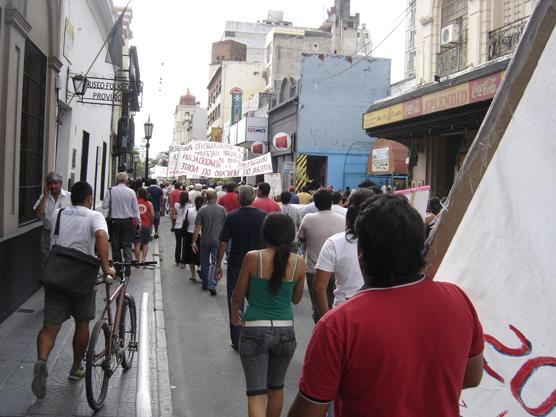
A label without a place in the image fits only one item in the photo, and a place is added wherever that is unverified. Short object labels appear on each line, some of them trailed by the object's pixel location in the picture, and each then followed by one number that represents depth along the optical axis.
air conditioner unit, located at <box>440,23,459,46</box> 16.22
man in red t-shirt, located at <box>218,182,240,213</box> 10.88
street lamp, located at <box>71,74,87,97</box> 11.42
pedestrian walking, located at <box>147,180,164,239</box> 16.50
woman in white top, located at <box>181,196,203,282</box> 11.17
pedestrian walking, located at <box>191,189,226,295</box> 9.46
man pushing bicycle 4.68
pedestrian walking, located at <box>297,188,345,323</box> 5.91
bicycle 4.46
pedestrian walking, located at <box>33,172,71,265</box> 7.25
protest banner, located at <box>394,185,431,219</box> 6.10
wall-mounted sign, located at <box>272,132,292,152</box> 31.37
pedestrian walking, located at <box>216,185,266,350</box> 6.30
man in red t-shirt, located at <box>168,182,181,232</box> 17.58
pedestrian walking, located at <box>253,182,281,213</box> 9.03
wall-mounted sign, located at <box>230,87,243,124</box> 51.66
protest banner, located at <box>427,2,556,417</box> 1.77
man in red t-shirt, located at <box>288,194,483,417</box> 1.79
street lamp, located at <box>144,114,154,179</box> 24.61
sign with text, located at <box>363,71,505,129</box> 11.54
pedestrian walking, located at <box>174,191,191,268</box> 12.57
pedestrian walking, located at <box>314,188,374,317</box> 4.21
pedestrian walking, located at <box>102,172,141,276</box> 10.28
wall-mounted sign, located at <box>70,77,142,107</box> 12.47
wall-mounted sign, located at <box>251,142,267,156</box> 35.41
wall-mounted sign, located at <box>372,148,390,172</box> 20.05
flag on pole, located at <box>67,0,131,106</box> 11.52
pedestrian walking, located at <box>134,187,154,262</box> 12.23
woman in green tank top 3.86
